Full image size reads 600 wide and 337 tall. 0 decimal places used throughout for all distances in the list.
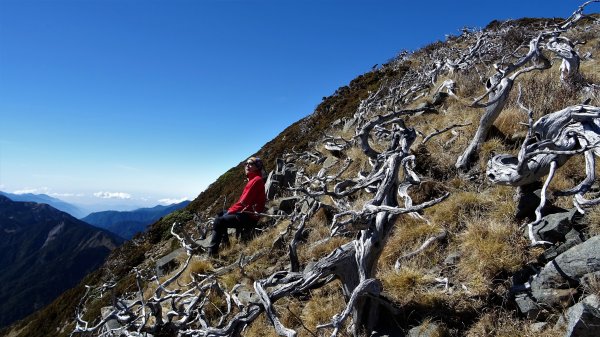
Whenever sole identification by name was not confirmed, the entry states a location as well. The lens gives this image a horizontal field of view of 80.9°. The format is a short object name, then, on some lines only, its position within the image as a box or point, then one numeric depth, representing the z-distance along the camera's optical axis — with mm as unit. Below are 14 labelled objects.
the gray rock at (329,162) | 9585
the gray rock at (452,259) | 3857
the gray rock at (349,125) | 12781
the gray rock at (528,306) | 2869
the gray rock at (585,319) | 2301
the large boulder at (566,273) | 2715
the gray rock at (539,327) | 2711
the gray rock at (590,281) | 2518
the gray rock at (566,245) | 3068
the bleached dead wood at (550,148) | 3279
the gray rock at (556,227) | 3230
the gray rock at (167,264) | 8477
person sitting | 7633
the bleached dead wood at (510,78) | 5613
